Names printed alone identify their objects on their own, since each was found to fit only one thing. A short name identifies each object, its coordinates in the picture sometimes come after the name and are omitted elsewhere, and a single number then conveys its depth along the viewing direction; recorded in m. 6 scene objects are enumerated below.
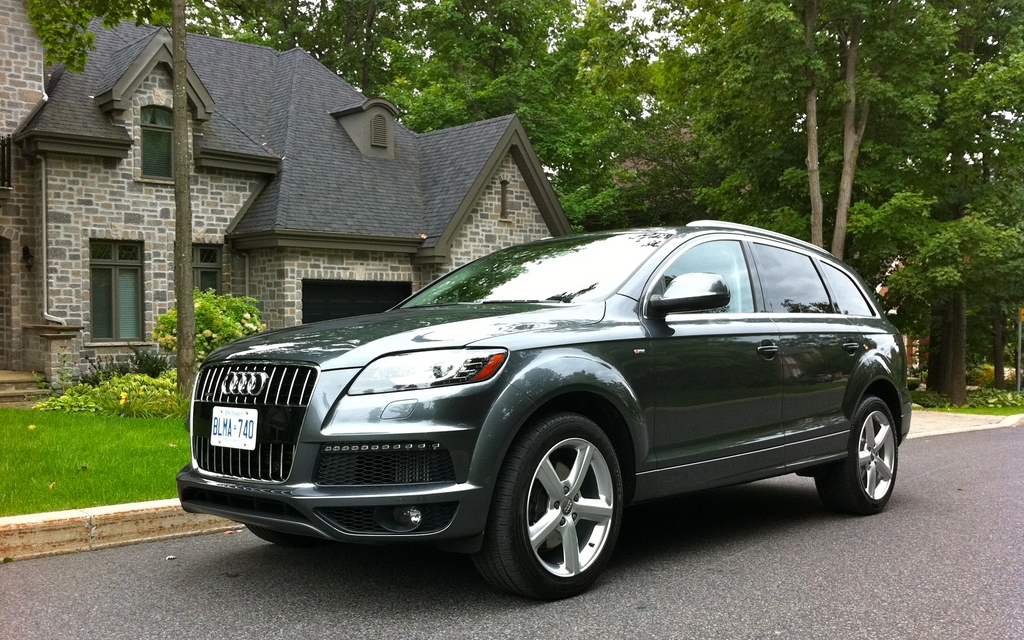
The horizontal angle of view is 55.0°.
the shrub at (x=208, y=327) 15.58
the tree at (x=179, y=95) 12.19
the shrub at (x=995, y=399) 24.84
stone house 18.00
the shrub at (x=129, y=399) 11.99
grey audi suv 4.09
